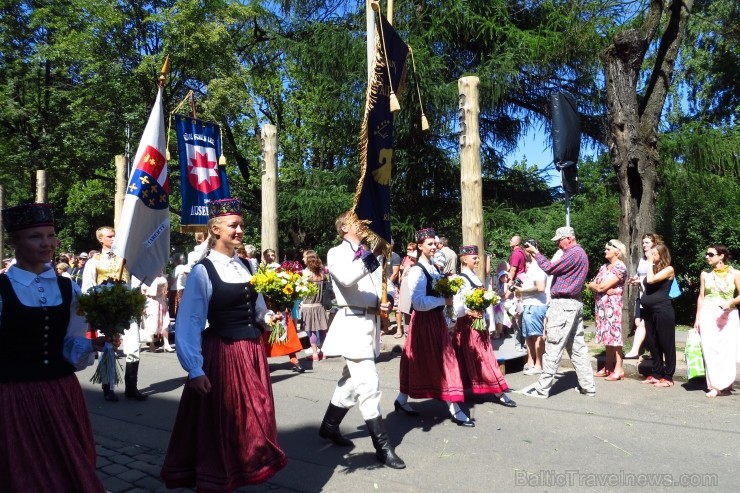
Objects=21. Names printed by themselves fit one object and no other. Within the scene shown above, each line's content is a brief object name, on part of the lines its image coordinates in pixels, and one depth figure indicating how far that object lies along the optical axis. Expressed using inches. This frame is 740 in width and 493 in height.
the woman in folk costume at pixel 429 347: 229.0
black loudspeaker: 364.2
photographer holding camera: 273.7
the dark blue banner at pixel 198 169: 315.9
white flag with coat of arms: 234.1
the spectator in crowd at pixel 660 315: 298.0
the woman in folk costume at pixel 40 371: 118.3
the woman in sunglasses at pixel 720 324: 275.3
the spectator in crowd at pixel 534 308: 327.3
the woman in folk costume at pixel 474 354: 254.1
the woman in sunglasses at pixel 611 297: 302.0
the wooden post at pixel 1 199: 638.0
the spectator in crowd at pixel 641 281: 343.9
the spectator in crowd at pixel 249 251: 383.7
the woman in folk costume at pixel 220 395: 144.4
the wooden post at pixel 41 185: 644.7
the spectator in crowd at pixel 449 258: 410.3
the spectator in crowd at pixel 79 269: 524.7
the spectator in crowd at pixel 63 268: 553.0
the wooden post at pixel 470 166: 345.4
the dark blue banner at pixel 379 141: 206.5
